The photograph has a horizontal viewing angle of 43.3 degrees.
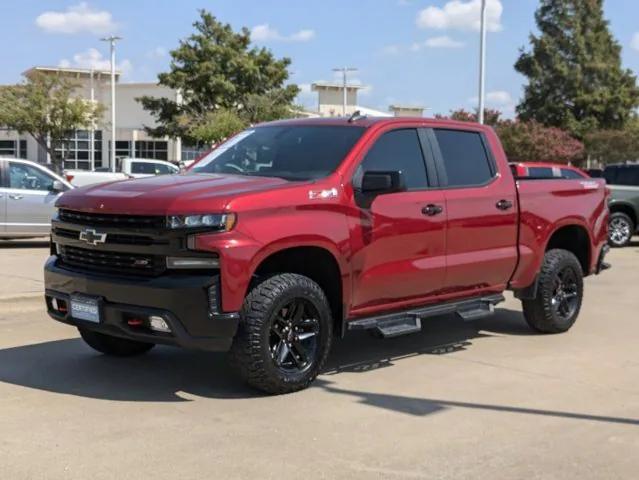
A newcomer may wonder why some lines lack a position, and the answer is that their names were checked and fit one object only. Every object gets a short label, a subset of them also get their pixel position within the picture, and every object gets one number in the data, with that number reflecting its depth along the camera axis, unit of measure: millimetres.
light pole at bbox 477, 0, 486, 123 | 28609
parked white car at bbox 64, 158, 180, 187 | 28219
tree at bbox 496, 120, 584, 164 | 46219
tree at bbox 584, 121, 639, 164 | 48875
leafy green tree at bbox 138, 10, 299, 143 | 44625
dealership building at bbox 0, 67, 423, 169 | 63562
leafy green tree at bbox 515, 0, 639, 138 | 52938
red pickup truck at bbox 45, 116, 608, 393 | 5176
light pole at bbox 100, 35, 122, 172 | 52344
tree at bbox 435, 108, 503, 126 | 48438
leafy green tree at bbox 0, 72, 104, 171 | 44219
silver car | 14133
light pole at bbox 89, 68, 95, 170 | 60019
